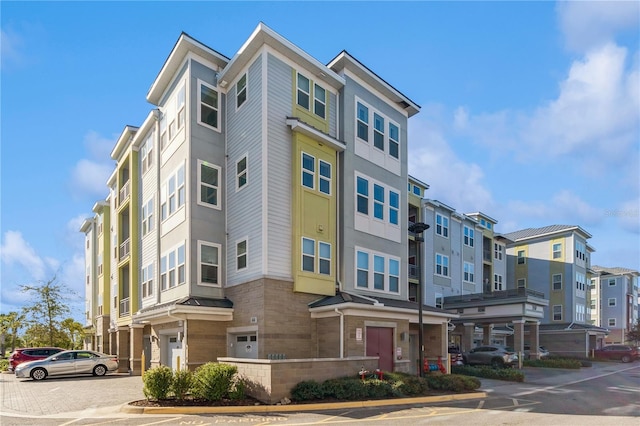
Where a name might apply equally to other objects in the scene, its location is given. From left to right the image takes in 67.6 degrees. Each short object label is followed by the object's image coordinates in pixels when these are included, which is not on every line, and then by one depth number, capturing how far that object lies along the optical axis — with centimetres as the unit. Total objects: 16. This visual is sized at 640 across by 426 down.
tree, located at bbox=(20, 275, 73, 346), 3875
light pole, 1898
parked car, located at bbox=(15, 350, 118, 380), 2311
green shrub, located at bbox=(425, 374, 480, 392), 1780
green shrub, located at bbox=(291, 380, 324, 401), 1434
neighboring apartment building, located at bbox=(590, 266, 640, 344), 7206
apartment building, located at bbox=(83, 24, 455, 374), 1908
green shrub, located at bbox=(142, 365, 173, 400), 1380
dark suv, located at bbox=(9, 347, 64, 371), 2738
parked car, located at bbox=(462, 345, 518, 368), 3259
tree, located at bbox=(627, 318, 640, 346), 5875
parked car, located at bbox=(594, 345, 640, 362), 4519
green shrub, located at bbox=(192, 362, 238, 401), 1409
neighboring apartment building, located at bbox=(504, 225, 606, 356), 4988
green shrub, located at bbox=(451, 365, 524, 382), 2436
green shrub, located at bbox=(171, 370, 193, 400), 1399
